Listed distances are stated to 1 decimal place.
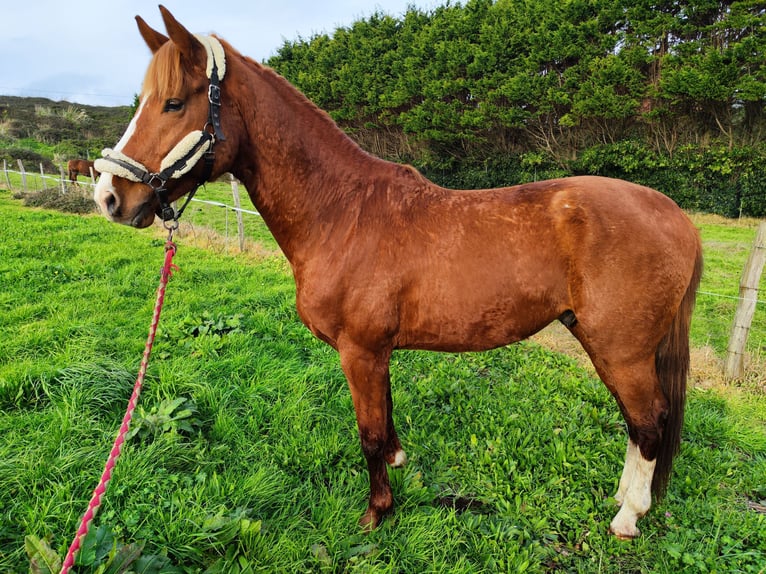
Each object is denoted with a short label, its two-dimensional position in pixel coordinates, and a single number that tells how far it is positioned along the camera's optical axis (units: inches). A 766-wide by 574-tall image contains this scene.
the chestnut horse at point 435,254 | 76.2
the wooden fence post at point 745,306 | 146.4
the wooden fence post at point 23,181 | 601.3
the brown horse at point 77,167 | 591.5
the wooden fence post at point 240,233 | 304.2
